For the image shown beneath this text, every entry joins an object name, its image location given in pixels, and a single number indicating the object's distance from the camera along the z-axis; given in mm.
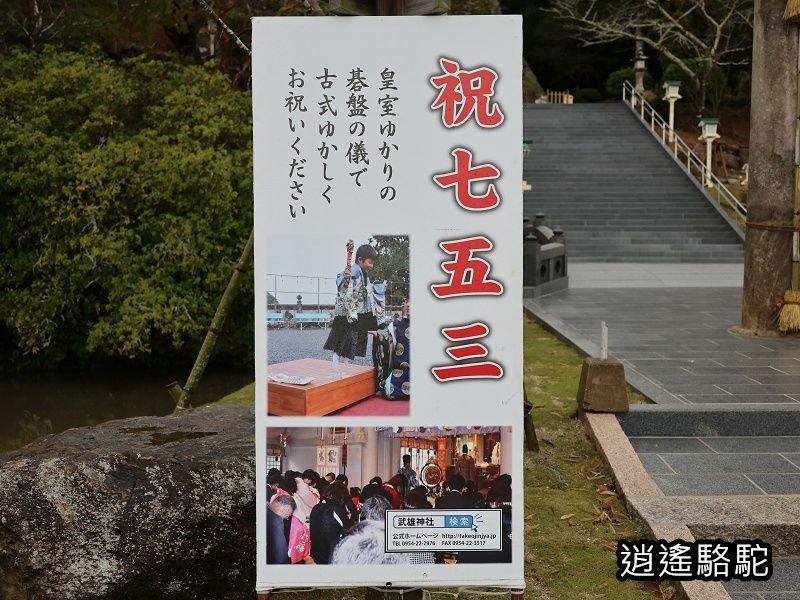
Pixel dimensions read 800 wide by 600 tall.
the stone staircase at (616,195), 19531
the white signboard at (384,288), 3121
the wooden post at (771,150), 8883
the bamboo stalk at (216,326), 5434
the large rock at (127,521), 3906
